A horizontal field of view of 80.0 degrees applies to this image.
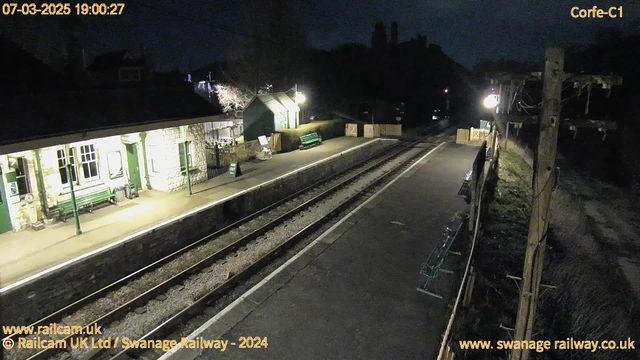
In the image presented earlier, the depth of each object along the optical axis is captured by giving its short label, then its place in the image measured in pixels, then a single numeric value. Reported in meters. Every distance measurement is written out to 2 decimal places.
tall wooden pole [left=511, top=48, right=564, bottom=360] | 4.94
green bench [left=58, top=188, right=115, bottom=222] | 11.54
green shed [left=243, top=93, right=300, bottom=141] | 25.67
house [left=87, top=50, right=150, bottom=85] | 23.48
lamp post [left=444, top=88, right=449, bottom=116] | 51.78
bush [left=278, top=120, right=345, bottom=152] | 23.59
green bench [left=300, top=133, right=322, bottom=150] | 24.48
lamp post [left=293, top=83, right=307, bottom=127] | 25.95
